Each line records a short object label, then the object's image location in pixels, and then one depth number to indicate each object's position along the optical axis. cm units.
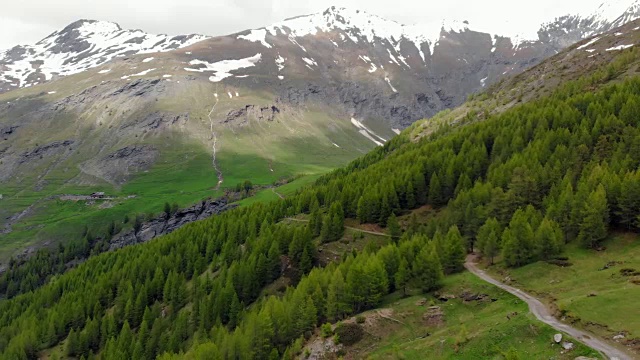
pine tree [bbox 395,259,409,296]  7650
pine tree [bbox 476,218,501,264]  8062
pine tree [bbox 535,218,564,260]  7269
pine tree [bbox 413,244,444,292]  7381
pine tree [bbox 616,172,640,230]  7338
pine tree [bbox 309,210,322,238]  11856
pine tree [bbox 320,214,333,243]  11269
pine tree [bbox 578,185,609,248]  7325
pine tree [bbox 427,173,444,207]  11965
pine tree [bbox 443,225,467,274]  8000
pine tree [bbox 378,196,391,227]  11694
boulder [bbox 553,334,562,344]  4541
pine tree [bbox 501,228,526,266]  7512
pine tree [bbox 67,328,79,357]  11112
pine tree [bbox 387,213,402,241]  10788
